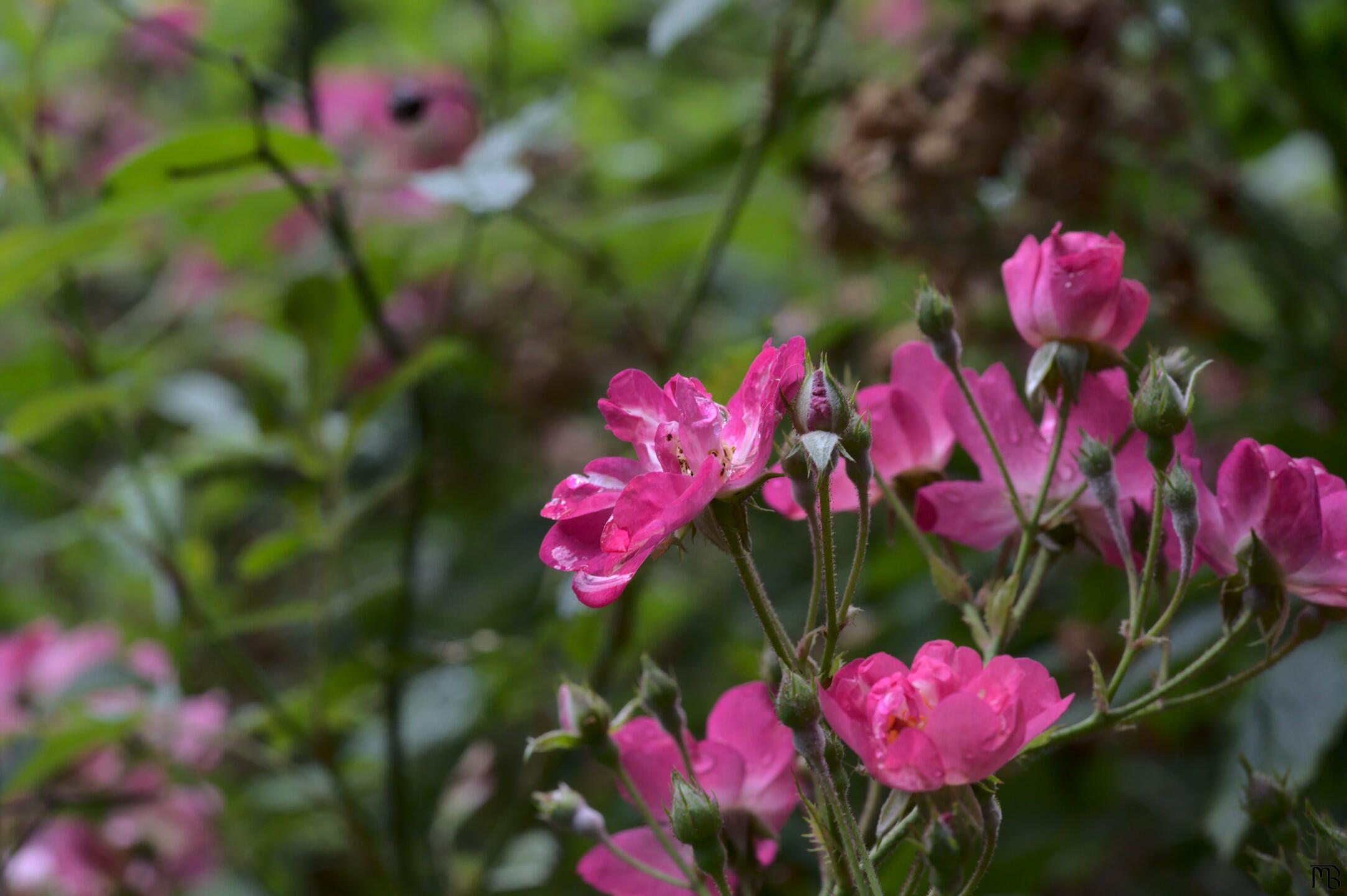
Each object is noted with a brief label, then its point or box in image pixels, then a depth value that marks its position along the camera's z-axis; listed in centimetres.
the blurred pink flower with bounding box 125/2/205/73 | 145
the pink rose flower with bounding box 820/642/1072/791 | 101
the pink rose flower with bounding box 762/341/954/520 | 107
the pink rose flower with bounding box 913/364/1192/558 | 106
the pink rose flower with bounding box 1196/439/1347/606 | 103
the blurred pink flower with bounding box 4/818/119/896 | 164
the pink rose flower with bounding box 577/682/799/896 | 106
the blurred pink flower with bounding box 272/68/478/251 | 240
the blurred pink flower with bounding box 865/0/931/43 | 241
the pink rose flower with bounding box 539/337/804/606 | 102
